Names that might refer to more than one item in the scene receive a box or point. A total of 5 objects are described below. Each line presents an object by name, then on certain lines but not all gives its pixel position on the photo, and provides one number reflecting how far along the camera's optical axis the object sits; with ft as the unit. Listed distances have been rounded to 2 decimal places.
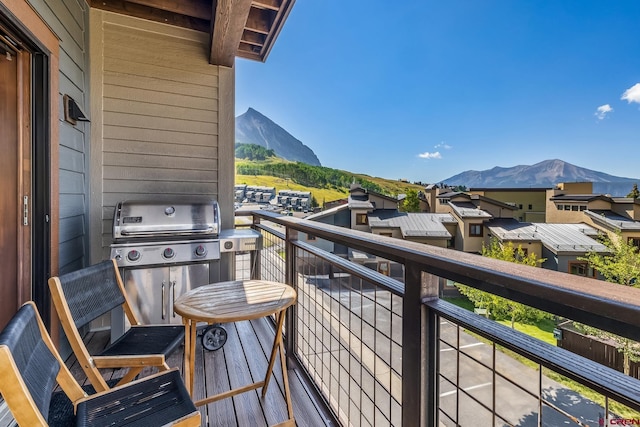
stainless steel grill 7.68
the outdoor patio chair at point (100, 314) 4.43
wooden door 5.65
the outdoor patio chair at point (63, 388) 2.41
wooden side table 4.58
